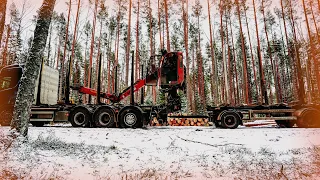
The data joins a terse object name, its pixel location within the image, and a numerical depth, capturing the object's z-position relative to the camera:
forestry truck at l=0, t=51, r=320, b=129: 7.72
